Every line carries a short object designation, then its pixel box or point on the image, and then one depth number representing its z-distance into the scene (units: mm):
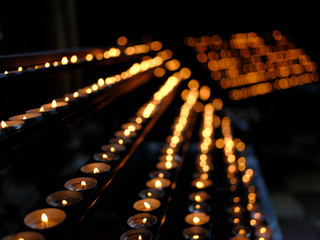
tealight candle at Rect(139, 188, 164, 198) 627
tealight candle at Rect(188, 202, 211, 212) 663
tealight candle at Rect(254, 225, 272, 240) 697
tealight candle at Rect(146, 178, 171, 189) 658
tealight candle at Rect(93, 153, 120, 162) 639
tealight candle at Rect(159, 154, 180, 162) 777
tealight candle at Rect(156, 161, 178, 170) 735
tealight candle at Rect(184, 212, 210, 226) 625
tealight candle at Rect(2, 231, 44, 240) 439
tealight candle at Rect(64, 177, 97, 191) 551
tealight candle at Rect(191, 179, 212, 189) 743
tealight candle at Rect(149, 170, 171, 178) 697
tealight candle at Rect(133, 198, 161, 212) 590
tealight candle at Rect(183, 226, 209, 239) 591
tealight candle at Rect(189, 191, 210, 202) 697
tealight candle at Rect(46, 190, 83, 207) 514
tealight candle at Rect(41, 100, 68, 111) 640
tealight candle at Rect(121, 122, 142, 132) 789
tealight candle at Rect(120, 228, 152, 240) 525
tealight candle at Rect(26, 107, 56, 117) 600
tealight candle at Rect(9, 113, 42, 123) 565
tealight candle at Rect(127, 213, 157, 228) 551
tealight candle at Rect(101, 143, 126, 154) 676
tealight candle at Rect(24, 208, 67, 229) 464
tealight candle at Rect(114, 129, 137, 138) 749
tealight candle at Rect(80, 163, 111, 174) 594
